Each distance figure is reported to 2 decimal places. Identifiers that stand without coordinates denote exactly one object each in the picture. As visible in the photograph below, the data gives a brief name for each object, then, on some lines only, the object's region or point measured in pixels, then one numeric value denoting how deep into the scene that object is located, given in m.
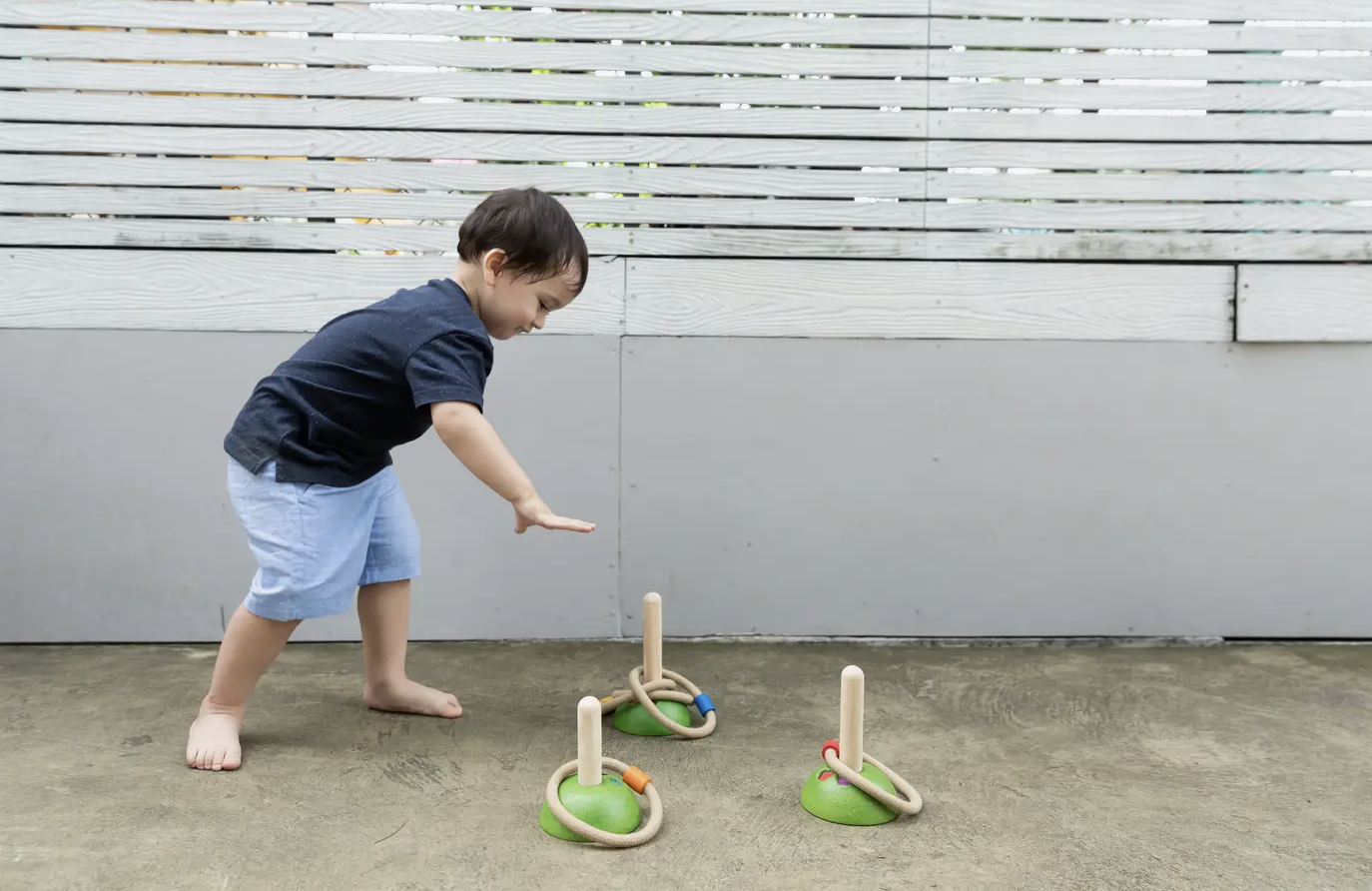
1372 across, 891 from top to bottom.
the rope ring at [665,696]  2.44
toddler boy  2.26
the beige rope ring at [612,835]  1.90
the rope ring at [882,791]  2.01
